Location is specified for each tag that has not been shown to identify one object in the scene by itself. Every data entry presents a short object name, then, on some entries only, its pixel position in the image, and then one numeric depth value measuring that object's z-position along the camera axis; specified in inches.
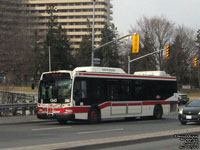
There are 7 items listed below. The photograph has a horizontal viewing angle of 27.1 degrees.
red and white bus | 877.2
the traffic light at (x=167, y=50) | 1563.7
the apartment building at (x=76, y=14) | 5841.5
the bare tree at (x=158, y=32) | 3026.6
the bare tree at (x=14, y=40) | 1412.4
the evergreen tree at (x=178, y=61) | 3199.3
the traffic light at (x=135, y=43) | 1311.5
